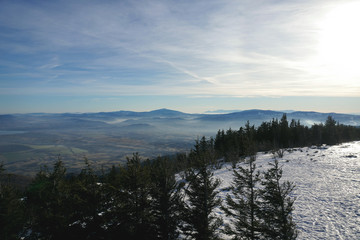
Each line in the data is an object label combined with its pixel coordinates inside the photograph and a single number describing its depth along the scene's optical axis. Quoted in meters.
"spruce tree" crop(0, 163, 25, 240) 13.87
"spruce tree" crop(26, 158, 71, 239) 11.73
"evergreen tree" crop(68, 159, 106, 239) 11.55
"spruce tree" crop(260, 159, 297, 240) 9.02
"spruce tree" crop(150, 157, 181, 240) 11.81
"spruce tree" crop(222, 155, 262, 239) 11.16
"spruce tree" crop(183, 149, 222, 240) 11.64
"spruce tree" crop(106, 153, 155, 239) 11.55
